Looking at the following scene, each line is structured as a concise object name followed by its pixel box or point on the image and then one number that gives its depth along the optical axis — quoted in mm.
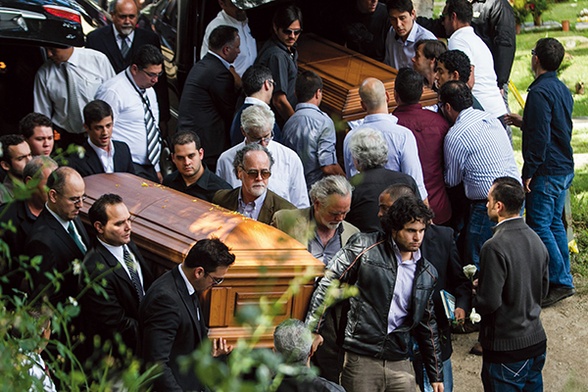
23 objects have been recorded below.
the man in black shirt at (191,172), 11974
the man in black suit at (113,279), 9405
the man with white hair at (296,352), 7884
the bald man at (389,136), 12400
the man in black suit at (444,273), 10446
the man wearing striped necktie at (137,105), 13495
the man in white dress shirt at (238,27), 15502
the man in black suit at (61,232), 9823
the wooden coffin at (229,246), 9488
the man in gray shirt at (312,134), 13191
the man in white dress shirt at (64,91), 13989
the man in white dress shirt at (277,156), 12195
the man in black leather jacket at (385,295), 9686
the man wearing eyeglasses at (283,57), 14354
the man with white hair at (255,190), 11252
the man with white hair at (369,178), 11298
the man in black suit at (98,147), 12111
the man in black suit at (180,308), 8736
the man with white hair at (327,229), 9998
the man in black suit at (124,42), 15426
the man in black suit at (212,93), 14438
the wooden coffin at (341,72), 14514
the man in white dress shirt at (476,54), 15244
